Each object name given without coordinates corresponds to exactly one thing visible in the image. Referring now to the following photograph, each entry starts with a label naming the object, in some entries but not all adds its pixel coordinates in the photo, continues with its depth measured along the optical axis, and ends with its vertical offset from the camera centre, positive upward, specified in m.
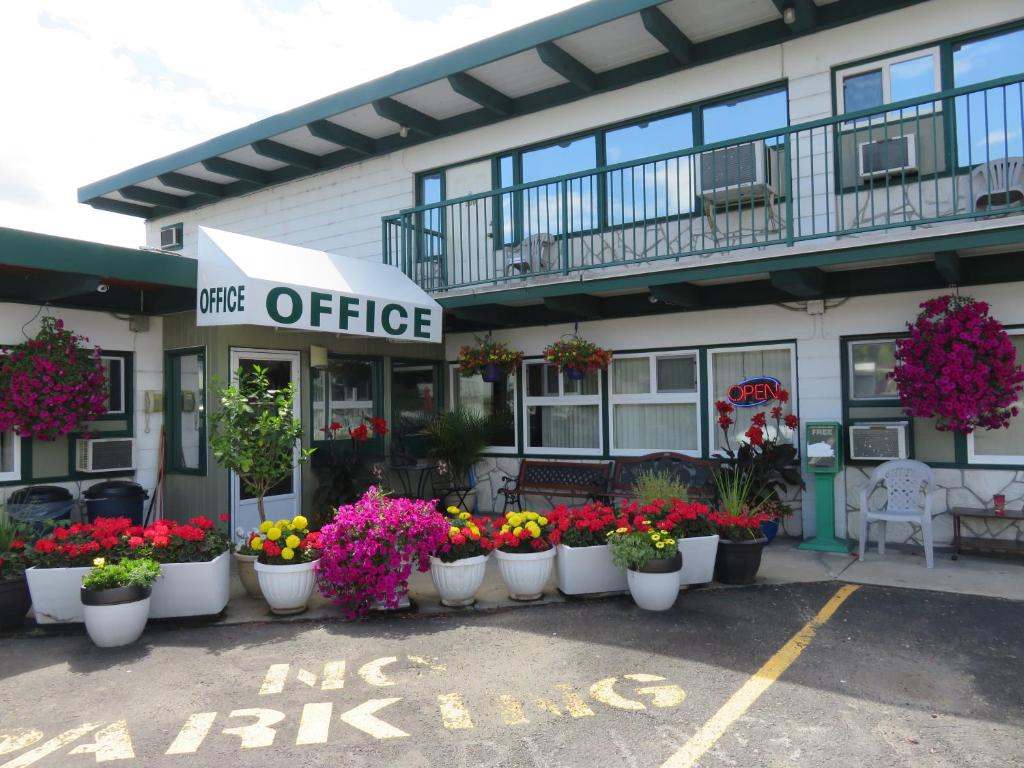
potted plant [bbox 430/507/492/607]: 5.55 -1.25
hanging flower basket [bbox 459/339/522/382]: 9.51 +0.57
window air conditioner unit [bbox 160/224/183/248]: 13.44 +3.24
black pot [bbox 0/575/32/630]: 5.22 -1.40
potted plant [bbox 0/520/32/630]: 5.23 -1.28
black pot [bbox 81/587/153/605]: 4.77 -1.25
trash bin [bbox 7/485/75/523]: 6.84 -0.92
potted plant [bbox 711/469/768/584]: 6.09 -1.25
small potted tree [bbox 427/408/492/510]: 9.50 -0.52
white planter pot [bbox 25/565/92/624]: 5.18 -1.30
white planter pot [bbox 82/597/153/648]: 4.77 -1.43
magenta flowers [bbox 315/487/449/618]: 5.29 -1.09
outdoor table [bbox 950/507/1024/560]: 6.55 -1.38
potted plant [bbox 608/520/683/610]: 5.39 -1.25
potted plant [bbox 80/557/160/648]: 4.77 -1.29
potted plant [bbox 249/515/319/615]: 5.44 -1.23
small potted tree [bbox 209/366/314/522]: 6.24 -0.26
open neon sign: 8.11 +0.08
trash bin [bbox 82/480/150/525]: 7.50 -0.95
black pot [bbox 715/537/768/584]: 6.08 -1.37
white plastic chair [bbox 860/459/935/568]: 6.83 -0.92
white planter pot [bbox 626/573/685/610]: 5.39 -1.43
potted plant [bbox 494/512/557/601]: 5.69 -1.23
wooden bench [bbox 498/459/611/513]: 8.78 -1.00
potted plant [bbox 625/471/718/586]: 5.95 -1.11
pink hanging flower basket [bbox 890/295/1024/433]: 6.51 +0.22
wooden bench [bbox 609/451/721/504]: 8.02 -0.84
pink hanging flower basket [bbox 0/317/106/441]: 6.95 +0.24
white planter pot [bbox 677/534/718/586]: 5.97 -1.33
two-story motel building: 6.92 +1.74
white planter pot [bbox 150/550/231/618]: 5.32 -1.35
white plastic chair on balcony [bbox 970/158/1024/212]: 6.14 +1.86
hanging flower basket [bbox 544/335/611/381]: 8.86 +0.56
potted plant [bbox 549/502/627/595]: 5.77 -1.25
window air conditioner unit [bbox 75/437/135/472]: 7.78 -0.50
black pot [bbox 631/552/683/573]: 5.39 -1.25
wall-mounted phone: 8.33 +0.08
